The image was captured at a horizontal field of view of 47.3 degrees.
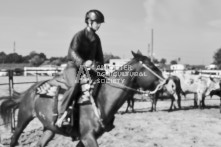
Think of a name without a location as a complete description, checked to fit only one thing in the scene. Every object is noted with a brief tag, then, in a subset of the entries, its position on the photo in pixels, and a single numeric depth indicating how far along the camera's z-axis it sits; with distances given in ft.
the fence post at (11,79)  26.48
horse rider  14.69
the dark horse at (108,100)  14.33
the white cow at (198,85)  46.11
